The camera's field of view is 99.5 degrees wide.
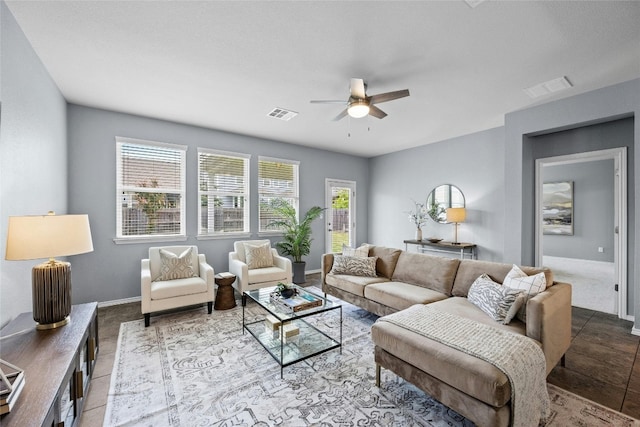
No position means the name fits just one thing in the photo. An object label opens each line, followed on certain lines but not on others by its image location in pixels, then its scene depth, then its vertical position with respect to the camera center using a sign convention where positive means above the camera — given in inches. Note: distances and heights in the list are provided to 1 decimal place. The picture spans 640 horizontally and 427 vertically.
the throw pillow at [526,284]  85.9 -23.7
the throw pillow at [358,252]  150.6 -22.2
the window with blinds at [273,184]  208.7 +22.7
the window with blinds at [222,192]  183.5 +14.1
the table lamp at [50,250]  65.6 -9.6
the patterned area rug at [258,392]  69.7 -53.0
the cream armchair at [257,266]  152.2 -32.7
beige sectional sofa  58.2 -34.6
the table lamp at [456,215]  192.1 -1.9
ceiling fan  104.0 +45.3
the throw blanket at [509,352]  58.4 -32.6
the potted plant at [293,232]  202.1 -15.6
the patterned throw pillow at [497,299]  84.7 -29.0
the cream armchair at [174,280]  124.6 -34.6
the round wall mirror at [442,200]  207.8 +9.3
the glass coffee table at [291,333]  93.0 -48.6
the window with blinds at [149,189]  158.7 +14.4
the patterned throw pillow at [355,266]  142.2 -28.4
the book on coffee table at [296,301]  99.3 -34.7
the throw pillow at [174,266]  140.5 -28.4
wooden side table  146.6 -43.5
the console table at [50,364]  44.6 -31.7
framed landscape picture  262.2 +5.0
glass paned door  248.4 -1.6
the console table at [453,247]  191.8 -26.0
